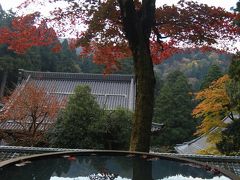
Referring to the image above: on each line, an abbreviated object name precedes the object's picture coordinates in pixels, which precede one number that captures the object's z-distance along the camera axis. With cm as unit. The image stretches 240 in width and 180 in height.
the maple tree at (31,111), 1174
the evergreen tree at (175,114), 2634
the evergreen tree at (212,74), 2599
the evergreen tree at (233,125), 864
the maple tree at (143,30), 480
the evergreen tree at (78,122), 1002
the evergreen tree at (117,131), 1031
